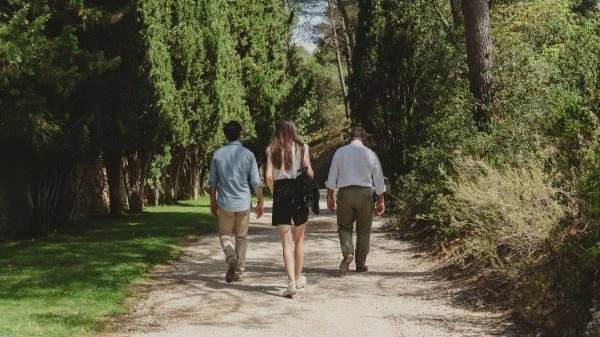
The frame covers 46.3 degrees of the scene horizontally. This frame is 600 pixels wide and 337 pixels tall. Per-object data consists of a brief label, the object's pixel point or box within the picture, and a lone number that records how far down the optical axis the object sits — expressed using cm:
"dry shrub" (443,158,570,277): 759
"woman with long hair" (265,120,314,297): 846
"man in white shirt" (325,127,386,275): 966
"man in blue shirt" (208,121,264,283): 880
